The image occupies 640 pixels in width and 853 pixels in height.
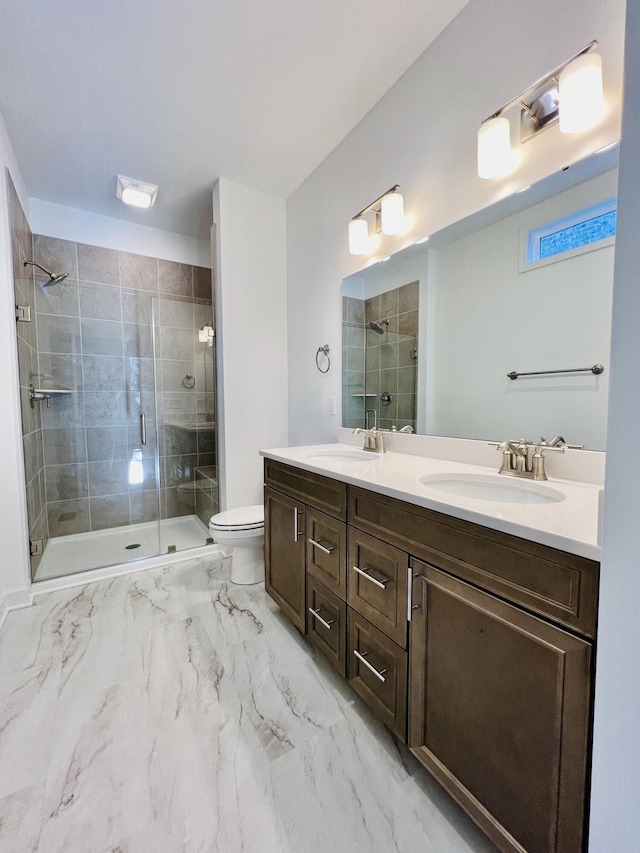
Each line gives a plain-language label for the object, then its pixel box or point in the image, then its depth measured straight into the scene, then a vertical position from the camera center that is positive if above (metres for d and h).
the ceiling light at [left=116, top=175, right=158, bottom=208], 2.35 +1.44
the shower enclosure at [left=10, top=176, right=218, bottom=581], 2.71 +0.02
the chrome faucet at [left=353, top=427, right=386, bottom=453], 1.85 -0.19
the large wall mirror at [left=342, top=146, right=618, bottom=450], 1.09 +0.33
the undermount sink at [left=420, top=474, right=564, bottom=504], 1.07 -0.28
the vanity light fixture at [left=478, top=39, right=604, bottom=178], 1.01 +0.92
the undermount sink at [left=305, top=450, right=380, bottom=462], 1.81 -0.27
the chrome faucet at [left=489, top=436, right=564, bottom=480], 1.16 -0.19
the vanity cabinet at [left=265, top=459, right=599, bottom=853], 0.67 -0.60
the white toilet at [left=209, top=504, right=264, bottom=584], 2.05 -0.77
